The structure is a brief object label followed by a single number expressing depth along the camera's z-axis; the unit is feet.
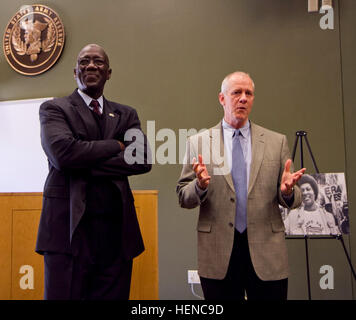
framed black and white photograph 10.49
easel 10.47
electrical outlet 12.80
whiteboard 14.55
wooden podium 8.43
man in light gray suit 6.36
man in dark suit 5.90
